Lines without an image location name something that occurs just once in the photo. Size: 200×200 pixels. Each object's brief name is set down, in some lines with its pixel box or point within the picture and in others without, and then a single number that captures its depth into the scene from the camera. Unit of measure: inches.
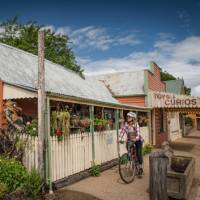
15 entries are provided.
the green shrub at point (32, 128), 293.3
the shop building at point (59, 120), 294.5
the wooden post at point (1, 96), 324.2
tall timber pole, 271.6
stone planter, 238.2
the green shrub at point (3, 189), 240.7
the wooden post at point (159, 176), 237.1
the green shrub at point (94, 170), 356.7
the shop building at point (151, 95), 655.8
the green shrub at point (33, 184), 256.2
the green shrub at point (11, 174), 260.3
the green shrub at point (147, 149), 575.6
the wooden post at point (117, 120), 459.8
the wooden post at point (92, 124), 370.9
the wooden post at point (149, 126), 680.1
